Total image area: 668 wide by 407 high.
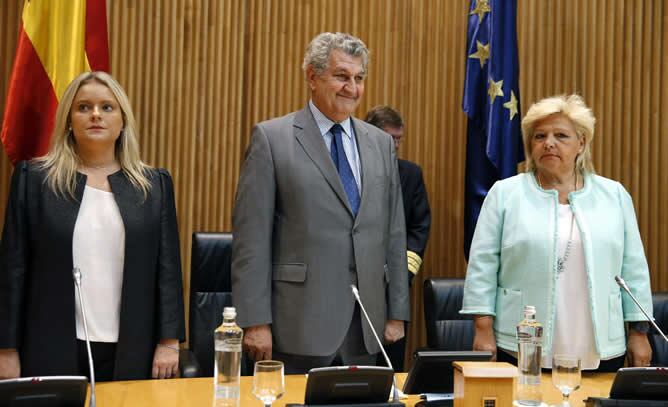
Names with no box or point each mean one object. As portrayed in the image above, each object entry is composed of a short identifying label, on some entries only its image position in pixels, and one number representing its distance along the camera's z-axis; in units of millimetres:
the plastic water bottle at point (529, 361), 2146
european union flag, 4191
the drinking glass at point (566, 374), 2139
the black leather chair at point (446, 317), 3428
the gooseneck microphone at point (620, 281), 2492
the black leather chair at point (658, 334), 3400
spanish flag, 3635
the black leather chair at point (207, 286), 3281
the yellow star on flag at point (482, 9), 4271
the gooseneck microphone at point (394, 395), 2092
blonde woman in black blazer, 2416
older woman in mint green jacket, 2752
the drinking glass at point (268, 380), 1955
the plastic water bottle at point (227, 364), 2102
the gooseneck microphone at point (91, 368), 1894
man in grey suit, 2670
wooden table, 2137
